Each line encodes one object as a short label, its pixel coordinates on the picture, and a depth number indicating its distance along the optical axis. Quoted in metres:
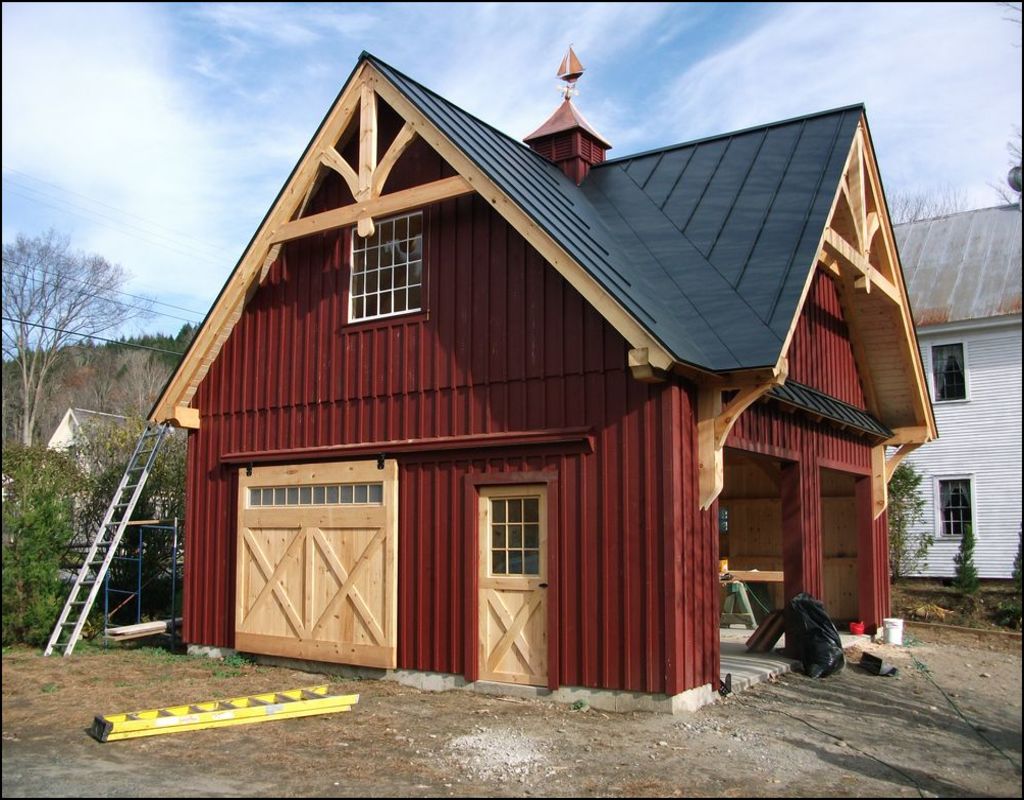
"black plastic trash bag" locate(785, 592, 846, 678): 11.26
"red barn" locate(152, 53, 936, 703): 9.47
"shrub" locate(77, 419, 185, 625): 16.27
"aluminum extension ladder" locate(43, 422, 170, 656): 13.43
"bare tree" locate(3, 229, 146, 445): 27.38
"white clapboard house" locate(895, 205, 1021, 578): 22.05
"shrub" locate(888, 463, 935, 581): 21.25
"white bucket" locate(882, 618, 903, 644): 14.27
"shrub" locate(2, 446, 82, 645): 13.53
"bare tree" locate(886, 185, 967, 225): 32.50
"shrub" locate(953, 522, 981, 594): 20.02
